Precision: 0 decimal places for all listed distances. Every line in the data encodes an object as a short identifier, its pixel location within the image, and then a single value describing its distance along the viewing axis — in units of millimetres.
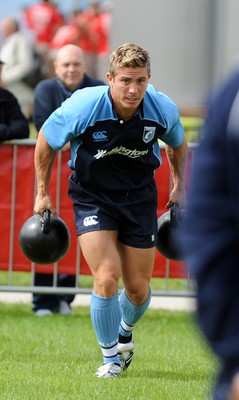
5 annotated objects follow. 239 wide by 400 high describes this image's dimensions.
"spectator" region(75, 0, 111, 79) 40494
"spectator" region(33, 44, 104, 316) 19187
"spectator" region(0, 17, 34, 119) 36375
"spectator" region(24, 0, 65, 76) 39719
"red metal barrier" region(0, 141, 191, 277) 19250
